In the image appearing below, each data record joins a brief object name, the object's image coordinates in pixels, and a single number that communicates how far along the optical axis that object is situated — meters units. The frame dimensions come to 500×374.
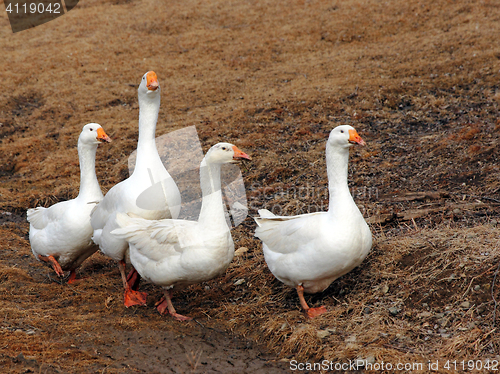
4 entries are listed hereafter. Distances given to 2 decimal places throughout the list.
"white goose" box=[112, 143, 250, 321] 11.22
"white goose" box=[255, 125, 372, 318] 10.59
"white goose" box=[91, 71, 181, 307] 12.70
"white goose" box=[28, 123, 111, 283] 14.12
